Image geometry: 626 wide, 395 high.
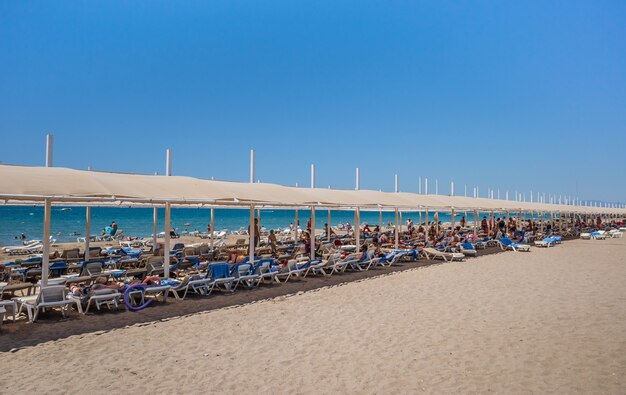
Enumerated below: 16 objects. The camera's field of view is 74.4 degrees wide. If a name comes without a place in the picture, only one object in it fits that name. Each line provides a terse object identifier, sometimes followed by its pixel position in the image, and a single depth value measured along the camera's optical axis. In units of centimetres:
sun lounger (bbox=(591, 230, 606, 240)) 2492
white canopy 594
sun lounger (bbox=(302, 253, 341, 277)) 994
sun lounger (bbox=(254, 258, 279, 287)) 877
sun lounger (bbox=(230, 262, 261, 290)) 832
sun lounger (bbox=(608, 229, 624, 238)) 2584
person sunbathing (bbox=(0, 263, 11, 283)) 804
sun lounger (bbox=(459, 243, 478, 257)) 1451
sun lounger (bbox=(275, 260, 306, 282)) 918
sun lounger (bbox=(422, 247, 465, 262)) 1331
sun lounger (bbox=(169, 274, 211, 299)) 739
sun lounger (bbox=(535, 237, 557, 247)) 1862
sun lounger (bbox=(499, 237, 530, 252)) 1661
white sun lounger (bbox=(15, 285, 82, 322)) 569
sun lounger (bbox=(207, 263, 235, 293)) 795
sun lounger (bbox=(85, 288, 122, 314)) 620
